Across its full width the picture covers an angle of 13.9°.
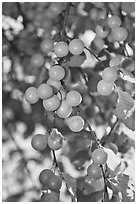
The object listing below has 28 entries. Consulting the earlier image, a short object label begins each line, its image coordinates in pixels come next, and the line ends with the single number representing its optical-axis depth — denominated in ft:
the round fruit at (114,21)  3.69
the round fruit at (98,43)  3.76
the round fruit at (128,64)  3.64
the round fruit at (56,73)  3.22
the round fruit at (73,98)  3.22
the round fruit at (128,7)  3.72
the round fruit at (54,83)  3.25
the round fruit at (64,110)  3.24
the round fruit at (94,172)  3.42
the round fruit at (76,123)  3.28
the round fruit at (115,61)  3.51
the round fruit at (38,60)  3.87
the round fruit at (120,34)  3.65
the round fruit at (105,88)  3.39
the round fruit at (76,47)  3.34
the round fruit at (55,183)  3.23
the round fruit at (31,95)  3.28
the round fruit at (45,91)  3.16
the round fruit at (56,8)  4.10
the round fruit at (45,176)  3.23
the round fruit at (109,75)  3.35
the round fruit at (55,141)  3.23
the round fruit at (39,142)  3.28
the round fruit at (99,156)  3.30
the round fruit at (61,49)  3.31
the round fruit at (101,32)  3.81
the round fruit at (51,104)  3.21
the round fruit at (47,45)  3.56
